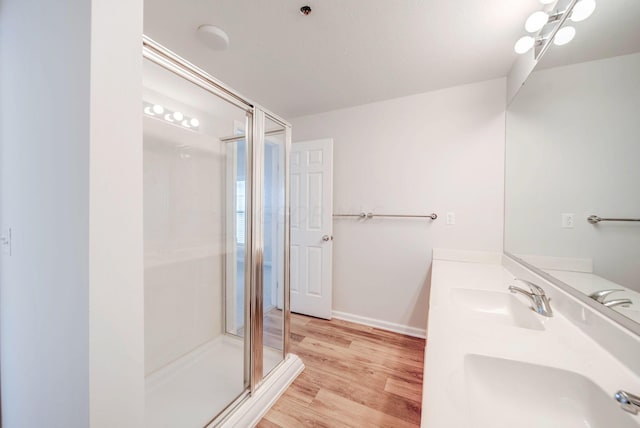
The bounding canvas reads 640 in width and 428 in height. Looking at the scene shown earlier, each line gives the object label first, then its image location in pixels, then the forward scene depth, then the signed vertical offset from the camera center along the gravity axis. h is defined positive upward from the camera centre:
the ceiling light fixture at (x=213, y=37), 1.39 +1.10
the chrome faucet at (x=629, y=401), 0.48 -0.39
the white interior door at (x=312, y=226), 2.48 -0.14
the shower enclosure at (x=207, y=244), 1.40 -0.23
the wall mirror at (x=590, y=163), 0.71 +0.21
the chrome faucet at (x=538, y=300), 0.94 -0.36
